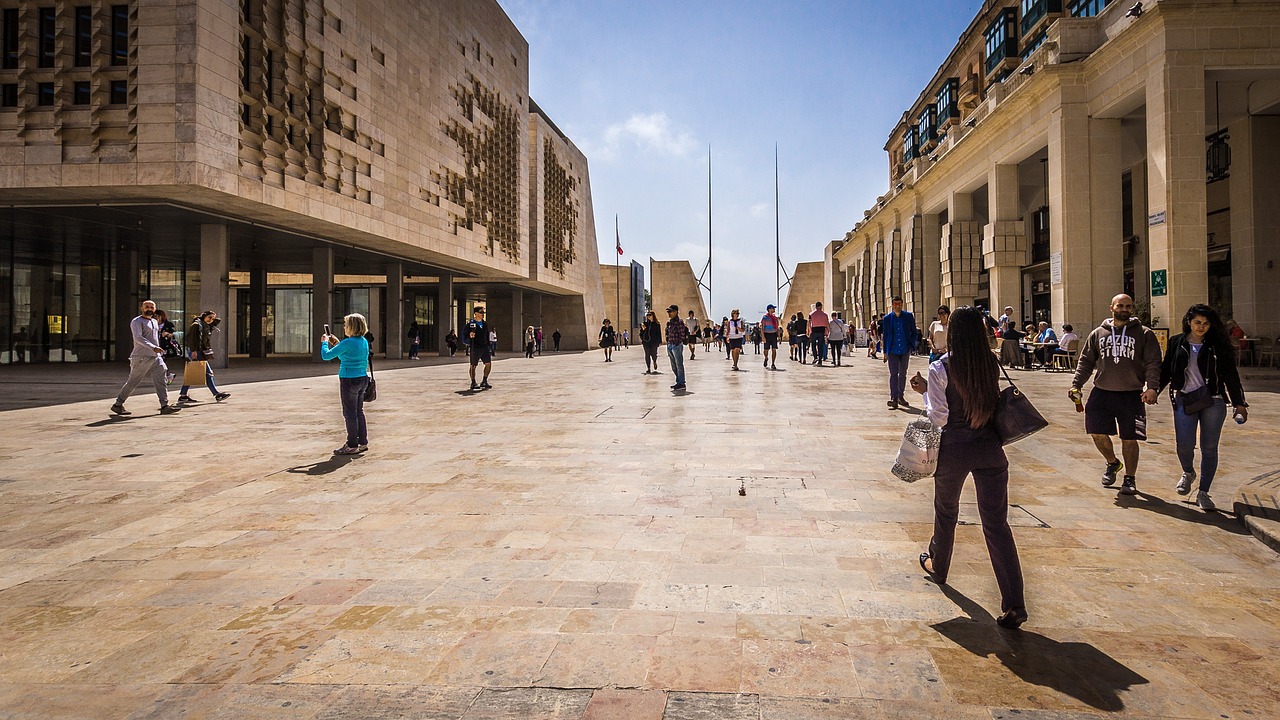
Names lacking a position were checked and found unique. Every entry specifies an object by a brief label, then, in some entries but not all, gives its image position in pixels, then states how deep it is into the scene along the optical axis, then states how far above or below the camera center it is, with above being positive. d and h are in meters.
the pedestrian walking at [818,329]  22.11 +0.96
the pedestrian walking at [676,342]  14.84 +0.42
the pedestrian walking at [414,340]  32.56 +1.10
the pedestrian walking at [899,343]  11.40 +0.24
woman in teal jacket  7.53 -0.12
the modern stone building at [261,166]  18.02 +6.38
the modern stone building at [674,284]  65.62 +7.25
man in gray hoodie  5.49 -0.21
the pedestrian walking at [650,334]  18.64 +0.72
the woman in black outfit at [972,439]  3.15 -0.39
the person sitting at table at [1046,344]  20.78 +0.36
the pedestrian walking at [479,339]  15.47 +0.52
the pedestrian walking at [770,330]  23.17 +0.99
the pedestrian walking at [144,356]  10.56 +0.15
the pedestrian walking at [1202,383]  5.17 -0.22
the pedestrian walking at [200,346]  12.81 +0.36
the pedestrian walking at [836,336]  24.73 +0.80
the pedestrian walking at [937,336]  8.96 +0.28
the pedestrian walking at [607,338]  31.14 +1.06
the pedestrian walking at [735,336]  23.24 +0.84
